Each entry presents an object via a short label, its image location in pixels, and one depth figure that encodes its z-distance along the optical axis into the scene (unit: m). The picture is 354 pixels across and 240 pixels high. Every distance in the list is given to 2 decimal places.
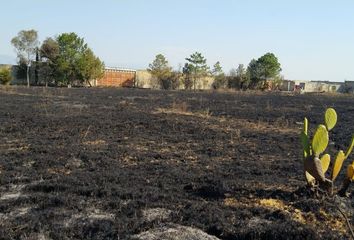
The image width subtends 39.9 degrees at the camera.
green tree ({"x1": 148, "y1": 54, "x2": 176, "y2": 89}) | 69.94
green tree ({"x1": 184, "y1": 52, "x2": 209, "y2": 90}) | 70.38
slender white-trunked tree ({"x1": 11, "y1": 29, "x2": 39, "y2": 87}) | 58.66
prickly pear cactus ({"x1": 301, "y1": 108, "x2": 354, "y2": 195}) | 7.26
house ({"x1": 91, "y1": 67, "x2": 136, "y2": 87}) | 71.25
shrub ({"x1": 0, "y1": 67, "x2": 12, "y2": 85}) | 58.53
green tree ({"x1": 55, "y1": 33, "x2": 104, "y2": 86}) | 61.75
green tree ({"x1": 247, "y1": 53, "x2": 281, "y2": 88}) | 72.44
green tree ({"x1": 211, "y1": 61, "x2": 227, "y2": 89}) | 71.06
